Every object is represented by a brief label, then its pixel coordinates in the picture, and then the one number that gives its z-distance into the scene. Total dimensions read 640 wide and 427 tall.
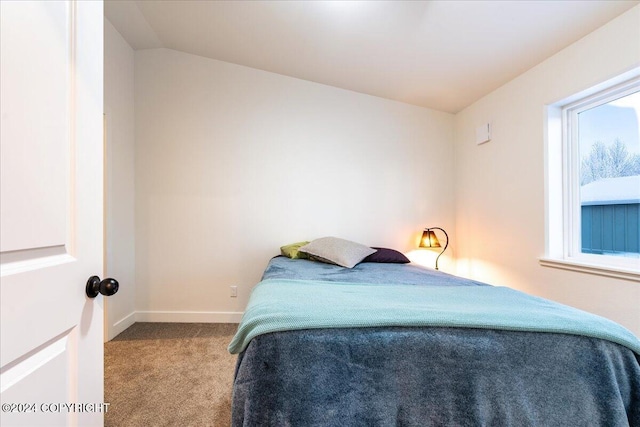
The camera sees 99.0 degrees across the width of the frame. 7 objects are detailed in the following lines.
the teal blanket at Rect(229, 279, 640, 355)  0.94
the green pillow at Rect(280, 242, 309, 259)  2.51
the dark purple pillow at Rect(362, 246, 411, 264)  2.51
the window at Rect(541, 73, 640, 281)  1.69
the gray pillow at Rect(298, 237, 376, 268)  2.28
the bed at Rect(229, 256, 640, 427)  0.86
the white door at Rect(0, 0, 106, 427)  0.49
